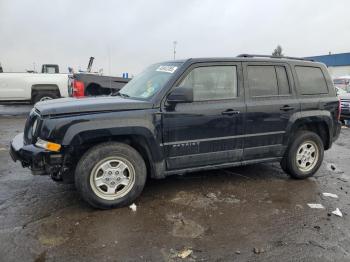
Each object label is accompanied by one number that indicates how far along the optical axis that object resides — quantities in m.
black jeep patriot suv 4.01
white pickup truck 12.92
